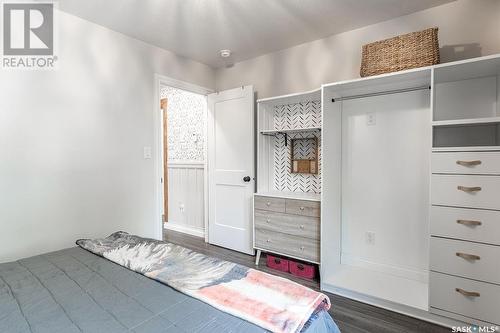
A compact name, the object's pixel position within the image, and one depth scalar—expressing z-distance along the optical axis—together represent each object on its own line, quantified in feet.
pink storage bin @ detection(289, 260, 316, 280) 8.65
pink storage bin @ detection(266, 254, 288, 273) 9.19
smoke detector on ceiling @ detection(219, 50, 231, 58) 10.28
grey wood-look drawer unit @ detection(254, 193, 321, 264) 8.37
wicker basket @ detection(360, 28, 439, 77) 6.55
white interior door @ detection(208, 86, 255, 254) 10.61
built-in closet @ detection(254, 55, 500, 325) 5.74
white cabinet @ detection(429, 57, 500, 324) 5.55
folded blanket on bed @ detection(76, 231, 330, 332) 3.28
